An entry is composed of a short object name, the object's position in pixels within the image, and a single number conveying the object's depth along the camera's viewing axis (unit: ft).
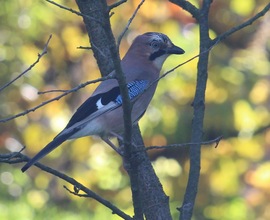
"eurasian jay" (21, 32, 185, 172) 27.81
